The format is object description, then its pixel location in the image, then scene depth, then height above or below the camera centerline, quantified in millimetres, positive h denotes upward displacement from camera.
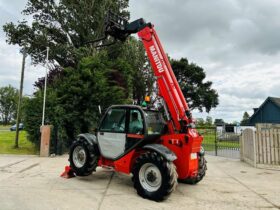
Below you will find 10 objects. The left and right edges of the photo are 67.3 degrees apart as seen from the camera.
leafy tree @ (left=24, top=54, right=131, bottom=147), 9930 +1138
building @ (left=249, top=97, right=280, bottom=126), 20773 +1654
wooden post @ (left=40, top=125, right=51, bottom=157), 8981 -787
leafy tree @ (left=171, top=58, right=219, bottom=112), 29492 +5985
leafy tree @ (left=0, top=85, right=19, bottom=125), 61203 +5156
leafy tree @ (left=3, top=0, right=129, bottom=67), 14474 +6666
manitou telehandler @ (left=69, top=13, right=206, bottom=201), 4221 -349
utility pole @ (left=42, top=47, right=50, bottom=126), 9417 +357
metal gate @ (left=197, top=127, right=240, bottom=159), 10714 -966
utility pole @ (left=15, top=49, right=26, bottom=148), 10772 +1872
